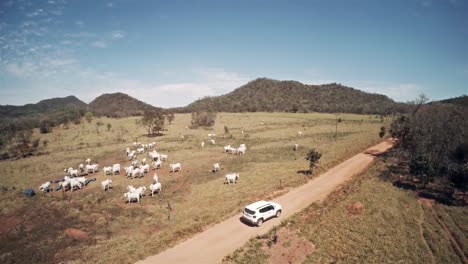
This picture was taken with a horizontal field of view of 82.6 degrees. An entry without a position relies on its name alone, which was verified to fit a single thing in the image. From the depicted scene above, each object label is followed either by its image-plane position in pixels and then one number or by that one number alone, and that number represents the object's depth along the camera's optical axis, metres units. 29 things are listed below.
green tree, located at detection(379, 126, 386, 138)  68.38
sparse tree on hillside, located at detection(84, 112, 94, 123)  117.01
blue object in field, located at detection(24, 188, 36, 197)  34.06
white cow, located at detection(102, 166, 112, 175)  42.14
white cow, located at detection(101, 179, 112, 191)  34.81
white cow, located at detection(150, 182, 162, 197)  32.76
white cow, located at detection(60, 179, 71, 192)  35.42
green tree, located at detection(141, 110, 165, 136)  82.50
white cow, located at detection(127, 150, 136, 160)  52.25
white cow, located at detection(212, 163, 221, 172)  42.03
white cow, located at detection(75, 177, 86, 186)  36.59
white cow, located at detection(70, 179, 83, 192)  35.77
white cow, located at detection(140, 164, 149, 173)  41.14
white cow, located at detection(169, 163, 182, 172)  42.31
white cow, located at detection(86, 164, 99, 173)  44.09
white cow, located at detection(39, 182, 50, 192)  35.72
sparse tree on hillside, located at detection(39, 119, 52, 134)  92.56
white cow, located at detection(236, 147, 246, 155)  53.78
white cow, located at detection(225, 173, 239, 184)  35.78
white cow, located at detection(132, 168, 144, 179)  40.00
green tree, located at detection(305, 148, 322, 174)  38.56
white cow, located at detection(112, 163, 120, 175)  42.25
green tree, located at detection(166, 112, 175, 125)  105.88
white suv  24.22
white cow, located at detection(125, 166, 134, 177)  40.09
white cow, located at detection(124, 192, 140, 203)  30.56
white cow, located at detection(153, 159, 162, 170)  44.72
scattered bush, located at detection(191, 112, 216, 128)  99.75
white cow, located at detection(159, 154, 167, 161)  49.56
